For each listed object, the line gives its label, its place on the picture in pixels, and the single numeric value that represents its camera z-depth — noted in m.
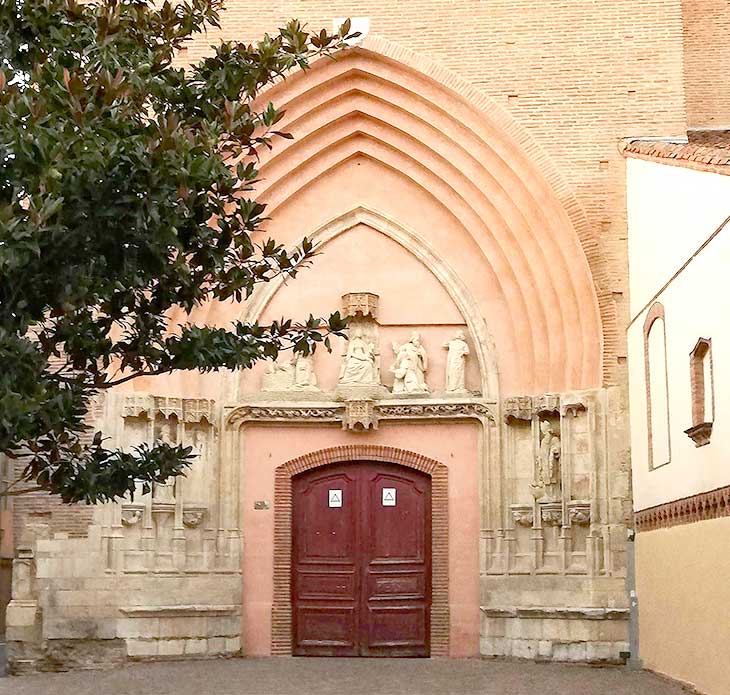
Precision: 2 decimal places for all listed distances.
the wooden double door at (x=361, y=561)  13.66
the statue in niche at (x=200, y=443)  13.55
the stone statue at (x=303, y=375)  14.02
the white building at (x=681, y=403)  9.35
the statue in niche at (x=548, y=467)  13.02
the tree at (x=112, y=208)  5.66
